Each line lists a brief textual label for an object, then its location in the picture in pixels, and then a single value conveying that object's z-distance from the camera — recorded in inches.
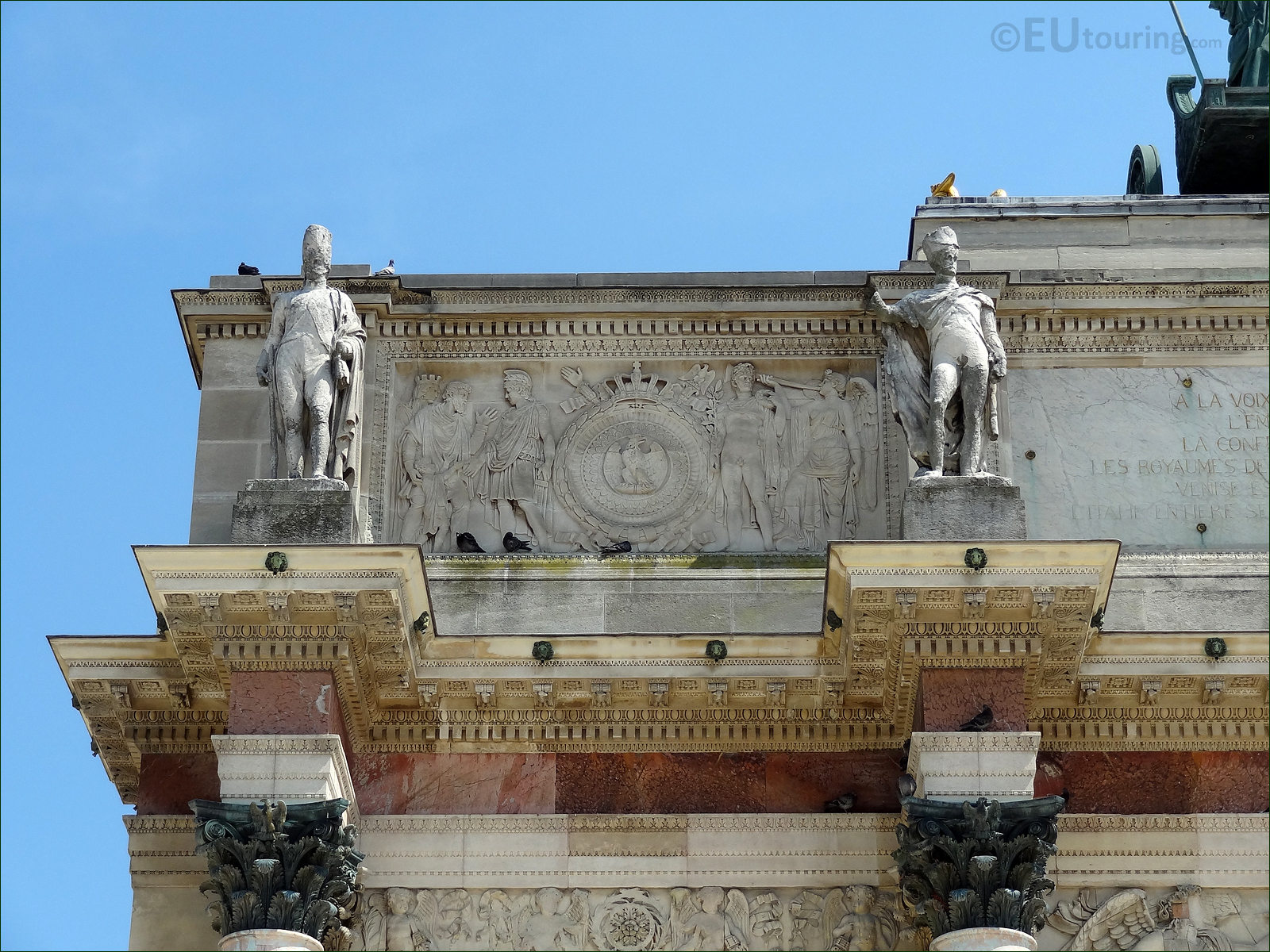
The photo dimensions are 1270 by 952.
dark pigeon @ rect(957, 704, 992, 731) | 840.9
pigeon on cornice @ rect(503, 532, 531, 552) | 945.5
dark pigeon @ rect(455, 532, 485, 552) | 946.7
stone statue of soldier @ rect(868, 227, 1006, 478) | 895.1
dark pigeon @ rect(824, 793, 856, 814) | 882.1
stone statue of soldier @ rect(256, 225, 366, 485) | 894.4
